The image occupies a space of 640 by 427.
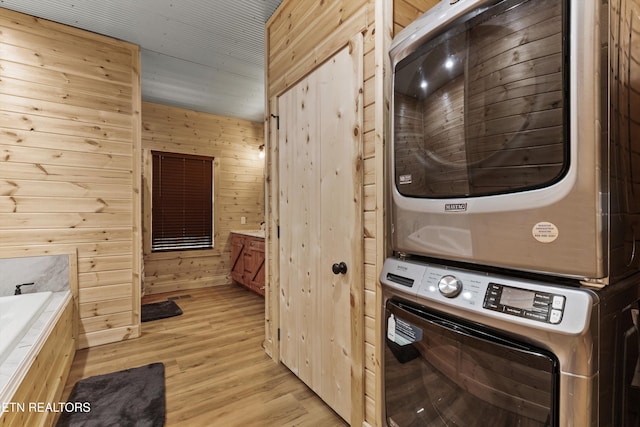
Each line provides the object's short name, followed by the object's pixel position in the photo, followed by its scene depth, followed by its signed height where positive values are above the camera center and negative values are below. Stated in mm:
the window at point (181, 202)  4598 +156
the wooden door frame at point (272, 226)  2439 -108
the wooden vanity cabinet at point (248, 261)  4102 -699
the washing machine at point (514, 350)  729 -373
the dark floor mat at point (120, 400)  1765 -1180
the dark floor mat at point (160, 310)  3490 -1162
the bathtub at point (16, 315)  1557 -652
